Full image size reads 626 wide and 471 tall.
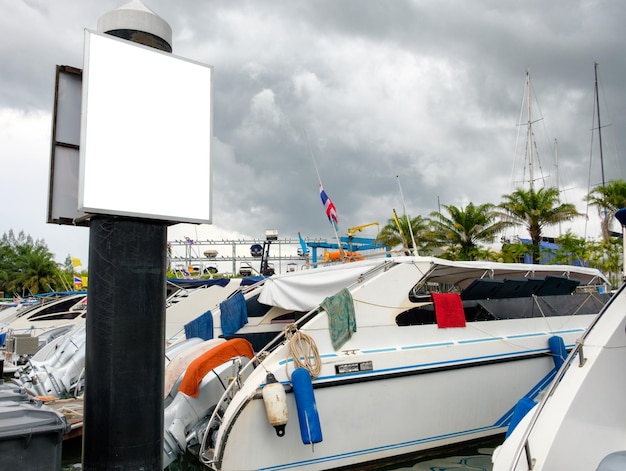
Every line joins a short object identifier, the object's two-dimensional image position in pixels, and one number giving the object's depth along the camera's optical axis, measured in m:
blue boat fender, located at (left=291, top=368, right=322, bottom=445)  5.94
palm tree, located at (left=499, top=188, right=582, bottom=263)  26.96
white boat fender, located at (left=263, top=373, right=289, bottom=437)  5.83
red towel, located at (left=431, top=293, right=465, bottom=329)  7.54
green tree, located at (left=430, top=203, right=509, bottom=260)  28.28
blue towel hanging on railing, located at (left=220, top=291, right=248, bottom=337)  10.20
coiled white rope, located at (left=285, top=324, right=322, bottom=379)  6.38
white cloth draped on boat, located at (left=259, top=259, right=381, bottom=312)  8.17
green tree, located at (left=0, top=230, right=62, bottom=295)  62.00
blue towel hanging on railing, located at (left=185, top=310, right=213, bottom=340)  10.25
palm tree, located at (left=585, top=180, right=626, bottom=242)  28.80
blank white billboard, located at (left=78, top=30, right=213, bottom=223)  2.93
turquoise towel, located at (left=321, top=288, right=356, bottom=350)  6.78
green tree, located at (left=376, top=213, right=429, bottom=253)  32.22
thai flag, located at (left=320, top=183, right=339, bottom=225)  10.96
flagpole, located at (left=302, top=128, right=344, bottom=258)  9.68
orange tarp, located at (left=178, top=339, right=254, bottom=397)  7.03
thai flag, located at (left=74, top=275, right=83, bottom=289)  34.11
